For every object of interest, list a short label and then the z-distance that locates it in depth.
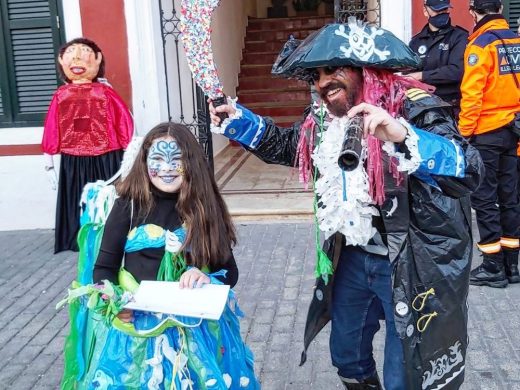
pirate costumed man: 2.27
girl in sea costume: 2.65
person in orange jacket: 4.65
